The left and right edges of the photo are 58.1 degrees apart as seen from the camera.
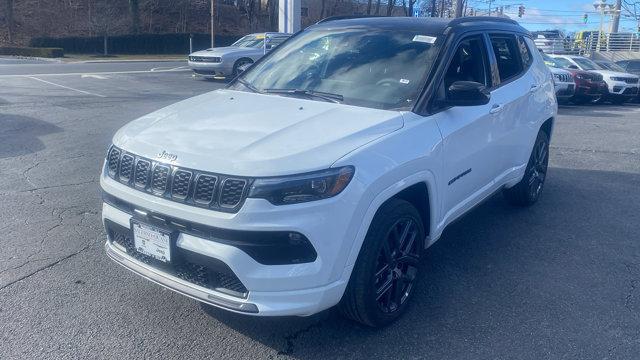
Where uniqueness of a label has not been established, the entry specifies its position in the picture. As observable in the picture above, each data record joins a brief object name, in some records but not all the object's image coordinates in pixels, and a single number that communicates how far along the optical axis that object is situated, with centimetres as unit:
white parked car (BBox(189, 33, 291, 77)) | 1897
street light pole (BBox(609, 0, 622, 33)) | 4238
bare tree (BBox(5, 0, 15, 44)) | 4353
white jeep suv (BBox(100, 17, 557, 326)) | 296
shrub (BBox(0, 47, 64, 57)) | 3553
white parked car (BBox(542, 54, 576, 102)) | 1720
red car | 1784
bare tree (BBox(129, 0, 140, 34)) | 4800
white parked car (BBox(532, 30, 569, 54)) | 3233
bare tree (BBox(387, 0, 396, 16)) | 5075
